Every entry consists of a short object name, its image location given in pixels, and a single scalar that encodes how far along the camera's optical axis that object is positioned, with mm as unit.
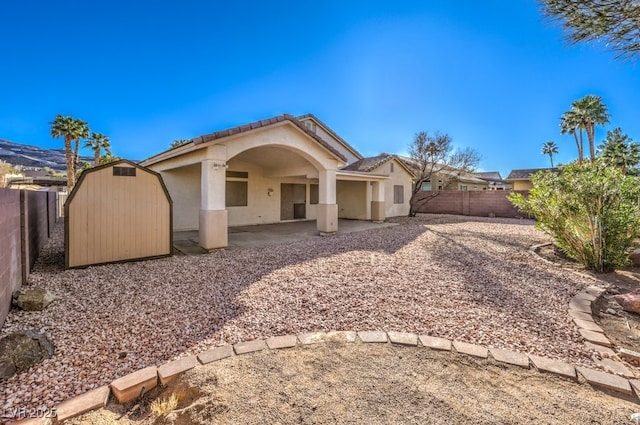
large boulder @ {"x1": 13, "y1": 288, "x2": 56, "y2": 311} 3867
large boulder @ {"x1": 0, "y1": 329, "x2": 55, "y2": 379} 2537
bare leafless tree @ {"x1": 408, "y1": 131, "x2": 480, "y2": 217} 18922
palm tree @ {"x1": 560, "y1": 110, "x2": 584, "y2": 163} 28234
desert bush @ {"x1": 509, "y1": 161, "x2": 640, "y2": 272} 5977
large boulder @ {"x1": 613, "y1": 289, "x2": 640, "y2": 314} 4301
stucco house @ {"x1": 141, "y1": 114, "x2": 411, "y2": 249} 8094
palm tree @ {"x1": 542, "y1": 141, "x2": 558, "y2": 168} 44219
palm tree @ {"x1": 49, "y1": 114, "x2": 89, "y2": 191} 23844
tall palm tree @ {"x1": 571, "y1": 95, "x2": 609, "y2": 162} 27062
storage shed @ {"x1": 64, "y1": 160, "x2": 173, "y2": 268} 6074
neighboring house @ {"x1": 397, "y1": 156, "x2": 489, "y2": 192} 21448
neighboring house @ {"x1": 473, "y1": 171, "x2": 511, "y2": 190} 38631
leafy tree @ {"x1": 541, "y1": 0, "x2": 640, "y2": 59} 3863
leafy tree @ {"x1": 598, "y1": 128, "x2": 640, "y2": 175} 23578
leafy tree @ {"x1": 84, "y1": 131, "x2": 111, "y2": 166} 27969
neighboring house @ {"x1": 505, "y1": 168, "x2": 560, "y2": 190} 34125
